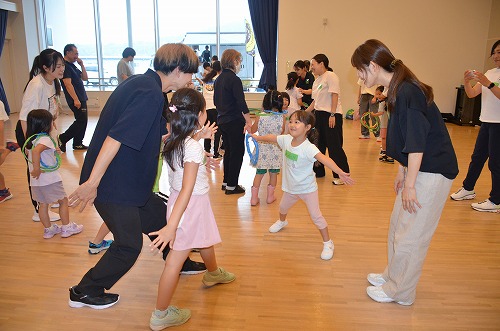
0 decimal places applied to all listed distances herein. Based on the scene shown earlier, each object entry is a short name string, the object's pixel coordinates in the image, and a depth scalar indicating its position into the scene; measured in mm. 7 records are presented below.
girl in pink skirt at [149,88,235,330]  2215
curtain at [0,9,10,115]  10922
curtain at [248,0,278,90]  11750
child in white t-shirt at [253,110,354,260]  3232
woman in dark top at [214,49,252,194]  4516
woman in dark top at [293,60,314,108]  7152
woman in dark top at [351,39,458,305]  2180
